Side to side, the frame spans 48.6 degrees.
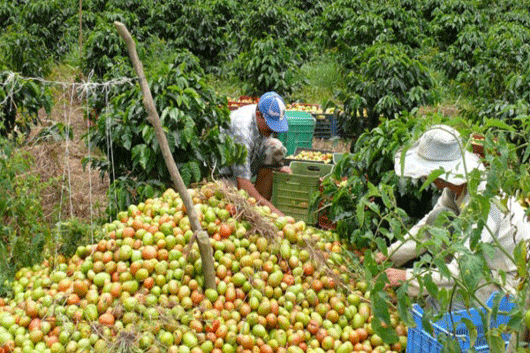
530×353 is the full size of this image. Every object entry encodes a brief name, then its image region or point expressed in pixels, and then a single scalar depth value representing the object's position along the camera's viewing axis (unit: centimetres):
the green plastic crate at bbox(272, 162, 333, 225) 509
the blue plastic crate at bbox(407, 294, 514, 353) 254
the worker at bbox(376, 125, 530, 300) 279
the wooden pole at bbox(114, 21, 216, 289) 269
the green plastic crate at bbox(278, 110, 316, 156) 750
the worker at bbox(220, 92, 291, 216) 457
